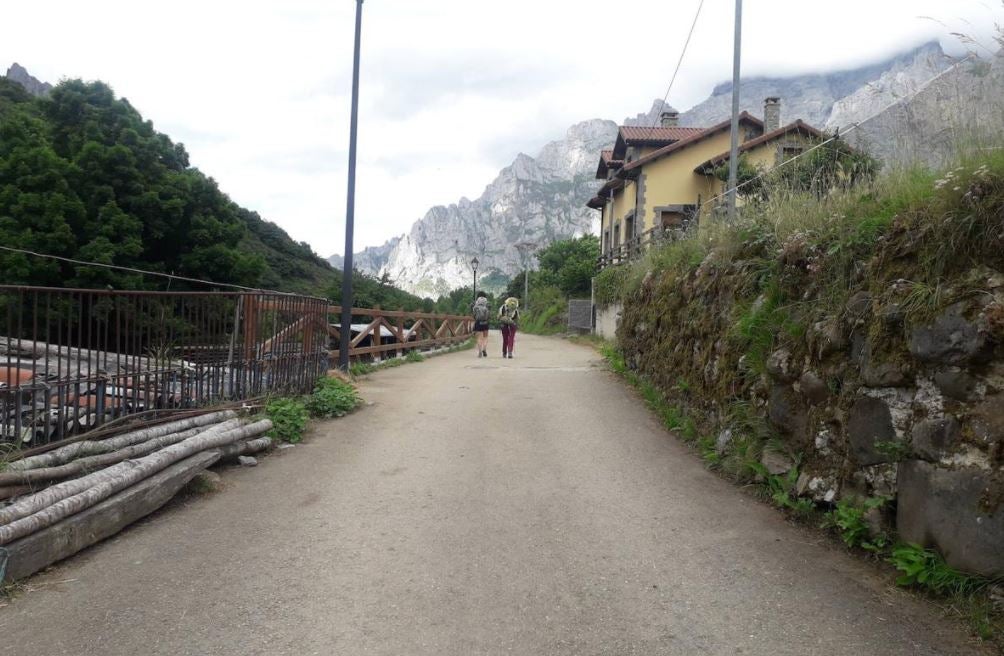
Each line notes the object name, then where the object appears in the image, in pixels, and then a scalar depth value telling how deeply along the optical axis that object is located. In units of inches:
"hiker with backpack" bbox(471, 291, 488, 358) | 658.2
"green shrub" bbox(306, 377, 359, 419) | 337.4
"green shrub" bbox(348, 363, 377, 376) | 495.3
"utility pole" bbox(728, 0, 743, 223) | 436.1
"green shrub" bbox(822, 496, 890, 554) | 151.6
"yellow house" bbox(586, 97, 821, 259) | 1022.4
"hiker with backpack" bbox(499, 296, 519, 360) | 668.1
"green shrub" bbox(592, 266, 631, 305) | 889.3
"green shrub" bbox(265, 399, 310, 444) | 284.7
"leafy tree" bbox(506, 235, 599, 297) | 1456.7
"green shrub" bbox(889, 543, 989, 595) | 127.0
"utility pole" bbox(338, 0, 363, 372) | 431.0
